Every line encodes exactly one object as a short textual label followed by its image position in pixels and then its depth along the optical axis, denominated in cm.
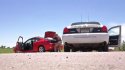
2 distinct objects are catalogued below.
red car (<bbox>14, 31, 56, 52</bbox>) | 1458
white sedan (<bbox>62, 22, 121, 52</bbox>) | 865
